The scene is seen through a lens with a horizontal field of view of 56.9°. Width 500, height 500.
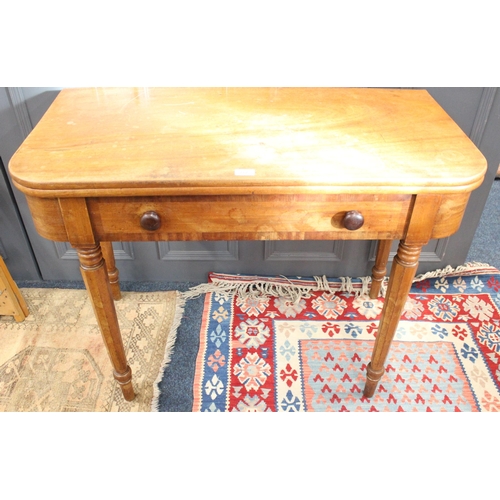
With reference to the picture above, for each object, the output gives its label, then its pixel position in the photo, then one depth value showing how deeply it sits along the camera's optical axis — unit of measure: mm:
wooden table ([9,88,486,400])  900
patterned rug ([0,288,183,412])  1342
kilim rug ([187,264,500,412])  1349
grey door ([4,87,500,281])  1641
